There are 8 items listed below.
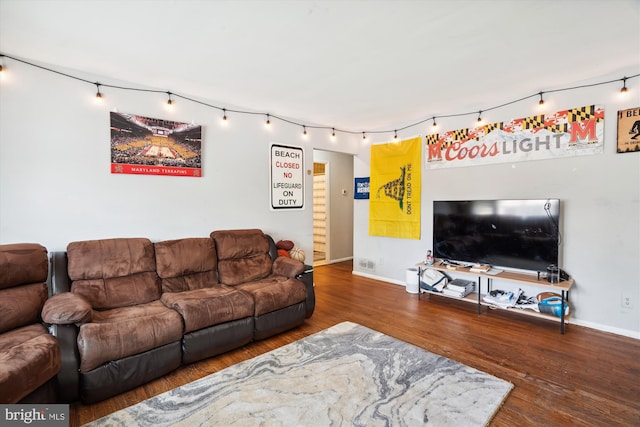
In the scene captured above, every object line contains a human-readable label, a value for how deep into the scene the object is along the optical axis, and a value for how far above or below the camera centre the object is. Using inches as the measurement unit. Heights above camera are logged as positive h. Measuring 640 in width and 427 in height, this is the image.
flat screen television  126.0 -12.2
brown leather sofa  78.0 -32.1
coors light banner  122.7 +29.8
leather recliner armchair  60.7 -31.4
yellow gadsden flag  178.5 +9.6
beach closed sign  163.5 +15.3
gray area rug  72.6 -50.0
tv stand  118.9 -30.9
